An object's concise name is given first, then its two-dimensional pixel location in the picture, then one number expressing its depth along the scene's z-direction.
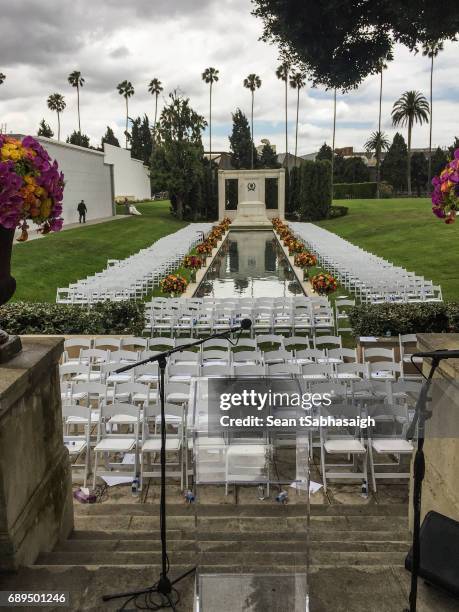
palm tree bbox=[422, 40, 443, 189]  60.84
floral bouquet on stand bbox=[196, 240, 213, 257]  24.60
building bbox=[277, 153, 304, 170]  114.38
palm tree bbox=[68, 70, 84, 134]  80.06
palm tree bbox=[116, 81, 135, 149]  88.06
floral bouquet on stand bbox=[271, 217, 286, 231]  37.94
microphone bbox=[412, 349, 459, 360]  2.75
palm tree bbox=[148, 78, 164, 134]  90.53
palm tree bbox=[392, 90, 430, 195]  74.06
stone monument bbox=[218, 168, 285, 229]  50.38
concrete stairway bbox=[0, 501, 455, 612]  3.15
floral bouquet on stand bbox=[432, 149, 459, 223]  4.90
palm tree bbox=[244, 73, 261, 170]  83.69
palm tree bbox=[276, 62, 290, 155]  79.06
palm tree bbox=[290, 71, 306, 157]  78.88
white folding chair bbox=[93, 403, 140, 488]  6.17
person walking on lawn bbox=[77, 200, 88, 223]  37.94
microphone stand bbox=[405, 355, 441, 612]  2.80
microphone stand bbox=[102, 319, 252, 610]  3.10
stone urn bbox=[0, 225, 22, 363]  3.59
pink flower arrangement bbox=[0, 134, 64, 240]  3.27
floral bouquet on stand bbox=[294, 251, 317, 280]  19.27
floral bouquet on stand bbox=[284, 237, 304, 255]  23.90
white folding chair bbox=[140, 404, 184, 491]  6.11
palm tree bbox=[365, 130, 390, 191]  87.31
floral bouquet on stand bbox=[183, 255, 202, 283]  18.92
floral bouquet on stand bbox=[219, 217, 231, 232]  40.29
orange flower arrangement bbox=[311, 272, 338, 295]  14.87
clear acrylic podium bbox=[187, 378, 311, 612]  3.14
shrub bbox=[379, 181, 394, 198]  72.88
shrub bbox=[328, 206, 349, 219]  50.24
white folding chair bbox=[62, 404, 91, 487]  6.24
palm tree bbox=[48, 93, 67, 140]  80.12
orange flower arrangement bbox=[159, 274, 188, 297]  15.13
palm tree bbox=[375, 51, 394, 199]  68.68
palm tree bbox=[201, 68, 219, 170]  82.12
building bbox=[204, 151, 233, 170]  104.25
